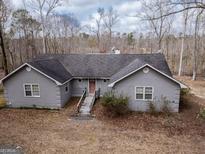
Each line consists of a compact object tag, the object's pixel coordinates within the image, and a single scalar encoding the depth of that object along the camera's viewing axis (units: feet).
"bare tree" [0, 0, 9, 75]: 74.74
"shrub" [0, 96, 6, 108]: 55.77
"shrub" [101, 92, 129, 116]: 45.44
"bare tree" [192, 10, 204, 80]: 90.03
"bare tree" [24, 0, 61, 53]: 98.34
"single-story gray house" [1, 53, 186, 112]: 48.08
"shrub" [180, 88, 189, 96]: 57.65
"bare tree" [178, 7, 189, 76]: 92.89
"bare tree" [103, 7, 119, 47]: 143.57
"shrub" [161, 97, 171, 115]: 48.16
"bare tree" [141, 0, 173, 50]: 108.17
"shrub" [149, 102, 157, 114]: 48.34
